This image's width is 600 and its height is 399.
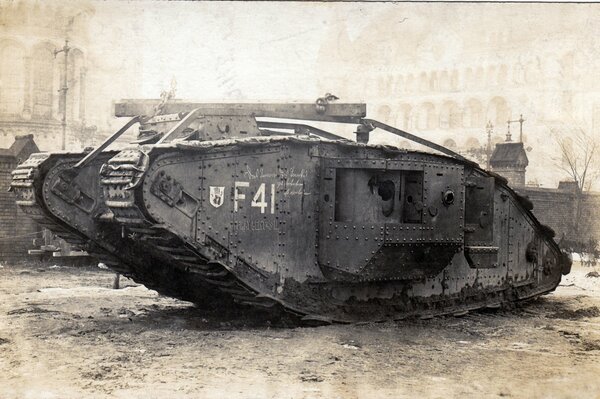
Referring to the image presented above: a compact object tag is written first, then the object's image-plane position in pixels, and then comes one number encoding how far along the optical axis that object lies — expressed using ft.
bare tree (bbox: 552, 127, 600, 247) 56.24
